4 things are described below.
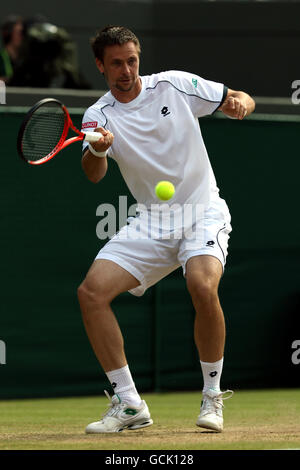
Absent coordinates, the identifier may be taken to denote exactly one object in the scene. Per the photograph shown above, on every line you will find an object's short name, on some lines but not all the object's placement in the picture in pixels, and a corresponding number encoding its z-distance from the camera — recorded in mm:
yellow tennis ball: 10617
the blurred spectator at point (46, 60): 20469
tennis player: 10477
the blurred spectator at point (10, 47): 19297
